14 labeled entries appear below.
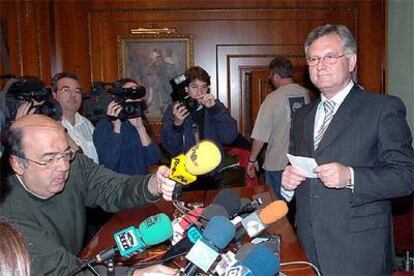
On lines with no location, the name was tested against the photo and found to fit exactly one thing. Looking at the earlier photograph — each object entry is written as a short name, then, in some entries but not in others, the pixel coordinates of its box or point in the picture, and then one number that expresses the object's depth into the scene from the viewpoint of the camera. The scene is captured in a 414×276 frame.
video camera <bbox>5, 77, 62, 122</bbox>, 3.00
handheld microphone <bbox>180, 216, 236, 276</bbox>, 1.26
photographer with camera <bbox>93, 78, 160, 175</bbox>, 3.30
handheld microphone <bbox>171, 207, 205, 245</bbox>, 1.71
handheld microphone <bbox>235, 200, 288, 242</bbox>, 1.61
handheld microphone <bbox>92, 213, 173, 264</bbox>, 1.37
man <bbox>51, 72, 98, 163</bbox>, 3.56
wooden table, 1.90
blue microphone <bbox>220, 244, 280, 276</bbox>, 1.26
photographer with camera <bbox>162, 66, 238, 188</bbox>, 3.59
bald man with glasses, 1.60
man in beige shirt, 4.29
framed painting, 5.81
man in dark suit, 1.91
